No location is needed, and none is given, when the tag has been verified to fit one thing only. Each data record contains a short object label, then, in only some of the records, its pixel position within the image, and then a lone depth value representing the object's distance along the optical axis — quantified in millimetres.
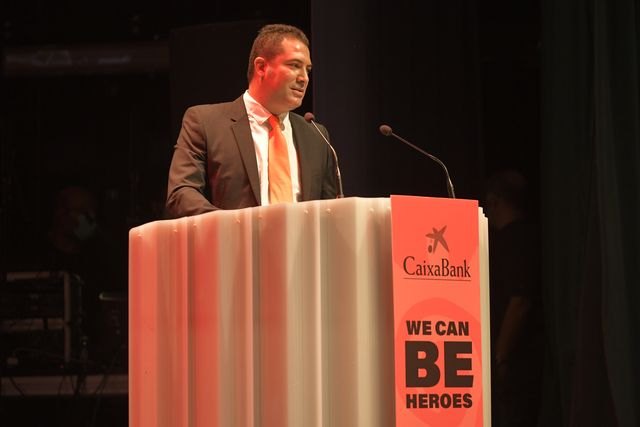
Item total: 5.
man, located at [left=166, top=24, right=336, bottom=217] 6686
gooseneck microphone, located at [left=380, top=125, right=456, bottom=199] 5798
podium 5188
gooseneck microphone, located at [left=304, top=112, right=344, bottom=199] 5821
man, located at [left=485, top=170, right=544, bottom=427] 10145
